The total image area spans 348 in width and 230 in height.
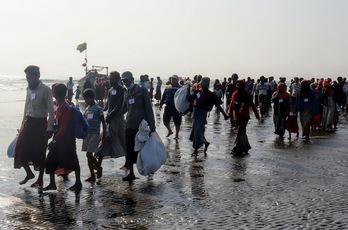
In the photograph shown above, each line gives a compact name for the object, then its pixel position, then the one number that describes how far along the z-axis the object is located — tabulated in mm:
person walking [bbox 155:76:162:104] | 33531
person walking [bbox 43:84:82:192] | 7848
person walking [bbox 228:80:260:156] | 11727
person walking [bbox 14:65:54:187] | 8117
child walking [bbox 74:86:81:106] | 35944
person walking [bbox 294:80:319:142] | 14453
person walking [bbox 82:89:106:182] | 8750
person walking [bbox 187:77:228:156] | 11734
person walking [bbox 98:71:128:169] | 9234
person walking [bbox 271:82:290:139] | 14805
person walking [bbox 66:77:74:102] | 31275
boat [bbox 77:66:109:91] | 35378
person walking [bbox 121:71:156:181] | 8898
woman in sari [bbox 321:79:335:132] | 17066
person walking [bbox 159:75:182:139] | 14688
